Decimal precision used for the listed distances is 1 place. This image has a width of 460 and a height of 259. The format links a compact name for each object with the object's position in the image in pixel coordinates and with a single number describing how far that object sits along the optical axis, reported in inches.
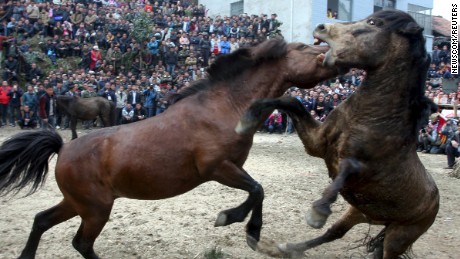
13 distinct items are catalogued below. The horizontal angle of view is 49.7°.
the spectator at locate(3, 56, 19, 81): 724.0
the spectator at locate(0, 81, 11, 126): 660.7
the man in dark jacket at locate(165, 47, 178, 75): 844.6
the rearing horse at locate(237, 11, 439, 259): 142.3
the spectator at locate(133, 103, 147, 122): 693.9
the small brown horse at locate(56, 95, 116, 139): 598.5
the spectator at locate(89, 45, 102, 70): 811.4
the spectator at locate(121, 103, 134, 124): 686.5
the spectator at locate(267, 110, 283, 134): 725.9
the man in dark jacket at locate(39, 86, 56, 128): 655.1
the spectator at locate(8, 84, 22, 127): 665.6
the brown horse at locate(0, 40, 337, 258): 166.1
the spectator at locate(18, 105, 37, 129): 650.8
